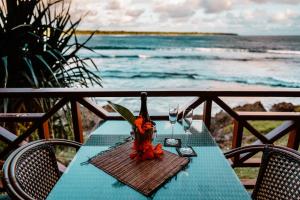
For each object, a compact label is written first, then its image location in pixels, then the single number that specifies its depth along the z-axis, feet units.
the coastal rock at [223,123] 19.60
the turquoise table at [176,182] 3.39
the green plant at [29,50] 8.63
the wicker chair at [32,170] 3.67
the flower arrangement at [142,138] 4.14
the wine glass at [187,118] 5.01
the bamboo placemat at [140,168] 3.61
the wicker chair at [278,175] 4.22
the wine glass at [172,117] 4.98
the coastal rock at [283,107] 26.37
